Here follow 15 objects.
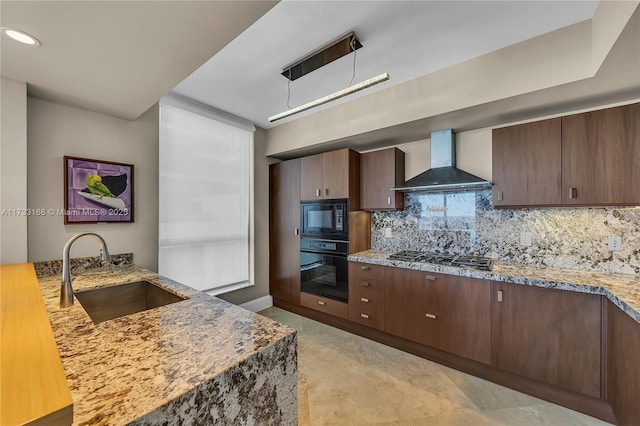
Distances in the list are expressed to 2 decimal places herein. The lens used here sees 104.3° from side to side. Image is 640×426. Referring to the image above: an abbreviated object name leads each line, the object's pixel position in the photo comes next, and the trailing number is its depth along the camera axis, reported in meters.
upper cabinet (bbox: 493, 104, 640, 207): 1.81
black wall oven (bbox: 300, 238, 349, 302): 3.05
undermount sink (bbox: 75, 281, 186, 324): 1.58
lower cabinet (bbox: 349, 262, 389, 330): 2.69
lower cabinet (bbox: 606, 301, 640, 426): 1.41
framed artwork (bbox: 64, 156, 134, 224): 2.06
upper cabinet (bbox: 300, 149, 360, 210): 3.04
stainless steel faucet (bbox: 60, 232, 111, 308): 1.24
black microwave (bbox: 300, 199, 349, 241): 3.06
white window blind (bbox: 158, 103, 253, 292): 2.77
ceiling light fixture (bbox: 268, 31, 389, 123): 1.81
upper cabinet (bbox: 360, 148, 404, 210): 2.93
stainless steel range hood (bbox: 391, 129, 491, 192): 2.52
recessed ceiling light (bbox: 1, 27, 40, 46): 1.25
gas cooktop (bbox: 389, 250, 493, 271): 2.30
